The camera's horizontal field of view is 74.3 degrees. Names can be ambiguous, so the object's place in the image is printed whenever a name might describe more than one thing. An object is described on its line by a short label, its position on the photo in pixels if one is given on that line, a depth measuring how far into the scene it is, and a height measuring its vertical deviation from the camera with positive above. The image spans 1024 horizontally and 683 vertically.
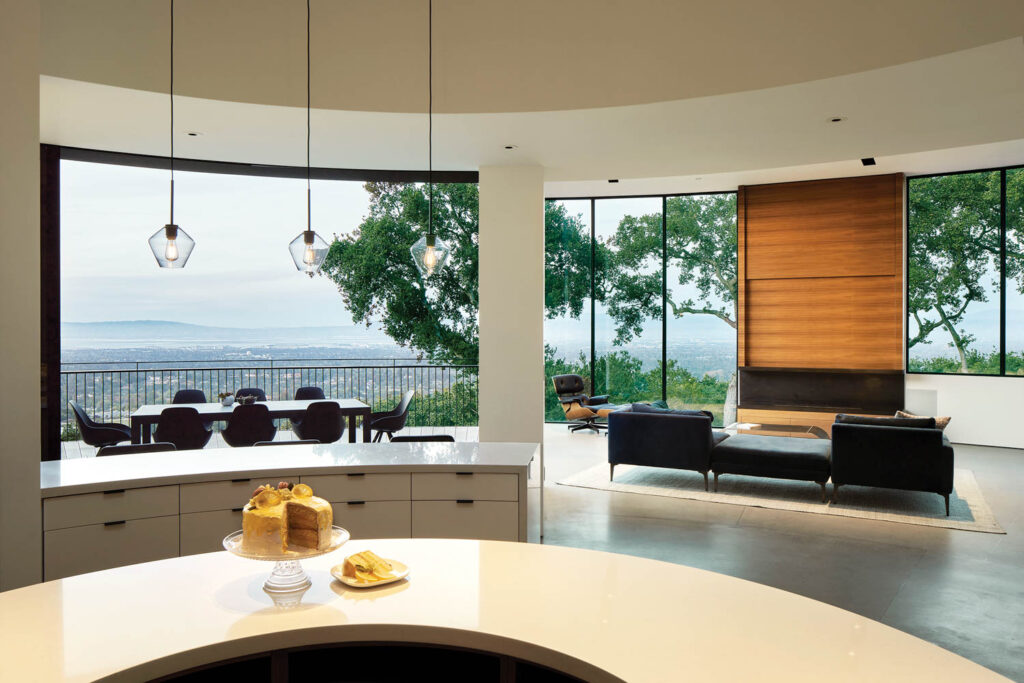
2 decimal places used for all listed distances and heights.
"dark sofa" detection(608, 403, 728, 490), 6.67 -0.99
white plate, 1.82 -0.65
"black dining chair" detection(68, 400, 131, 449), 6.20 -0.84
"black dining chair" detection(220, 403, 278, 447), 6.07 -0.77
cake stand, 1.74 -0.62
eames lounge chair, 10.19 -0.97
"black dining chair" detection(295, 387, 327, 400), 7.82 -0.62
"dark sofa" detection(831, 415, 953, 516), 5.71 -0.99
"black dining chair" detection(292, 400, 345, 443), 6.34 -0.77
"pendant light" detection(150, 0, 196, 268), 3.75 +0.54
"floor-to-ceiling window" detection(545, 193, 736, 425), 10.67 +0.70
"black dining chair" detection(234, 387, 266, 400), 7.15 -0.56
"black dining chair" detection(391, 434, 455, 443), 4.68 -0.69
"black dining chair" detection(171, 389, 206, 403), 7.44 -0.62
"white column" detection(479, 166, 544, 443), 6.80 +0.41
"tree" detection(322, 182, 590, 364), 12.18 +1.24
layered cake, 1.77 -0.49
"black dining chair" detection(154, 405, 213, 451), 5.77 -0.75
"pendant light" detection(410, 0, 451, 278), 4.02 +0.53
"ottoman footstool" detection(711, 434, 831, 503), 6.23 -1.12
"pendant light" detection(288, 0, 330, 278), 3.85 +0.52
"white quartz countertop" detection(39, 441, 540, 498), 3.27 -0.66
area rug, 5.68 -1.48
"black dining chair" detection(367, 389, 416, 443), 7.33 -0.86
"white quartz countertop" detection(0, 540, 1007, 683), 1.41 -0.67
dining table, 5.93 -0.66
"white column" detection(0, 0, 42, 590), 2.61 +0.20
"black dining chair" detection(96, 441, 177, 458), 4.32 -0.69
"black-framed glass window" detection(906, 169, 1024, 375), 8.96 +0.92
